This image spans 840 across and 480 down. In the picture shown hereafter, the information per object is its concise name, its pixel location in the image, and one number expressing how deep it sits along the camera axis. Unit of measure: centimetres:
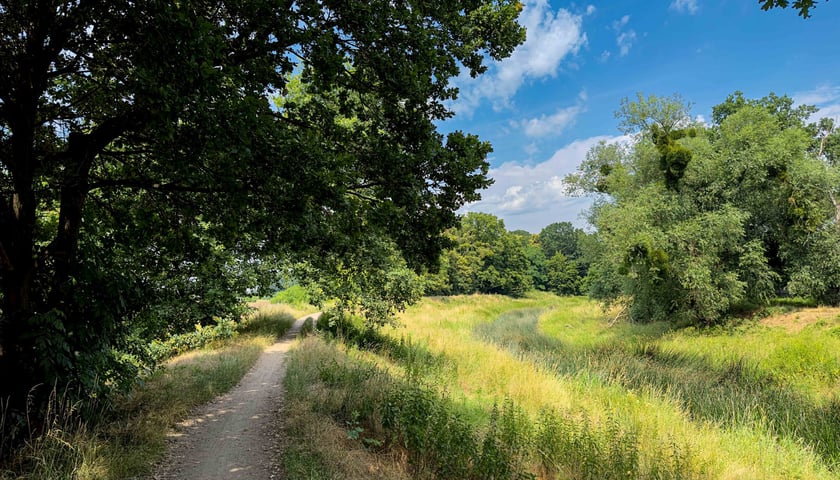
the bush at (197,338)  1289
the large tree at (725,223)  1977
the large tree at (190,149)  430
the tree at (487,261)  6259
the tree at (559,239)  11856
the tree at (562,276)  8431
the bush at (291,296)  3921
